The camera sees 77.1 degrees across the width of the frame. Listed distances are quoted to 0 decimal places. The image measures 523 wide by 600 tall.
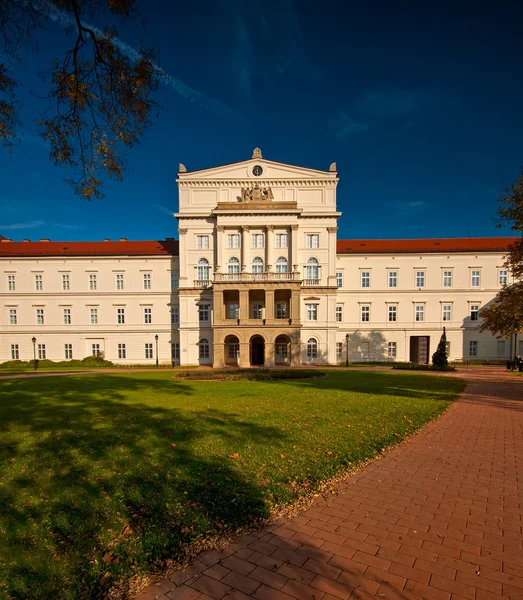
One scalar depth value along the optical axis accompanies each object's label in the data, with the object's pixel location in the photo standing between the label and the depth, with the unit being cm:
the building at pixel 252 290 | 3416
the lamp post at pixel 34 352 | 3017
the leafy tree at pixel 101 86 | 576
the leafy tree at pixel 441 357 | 2833
